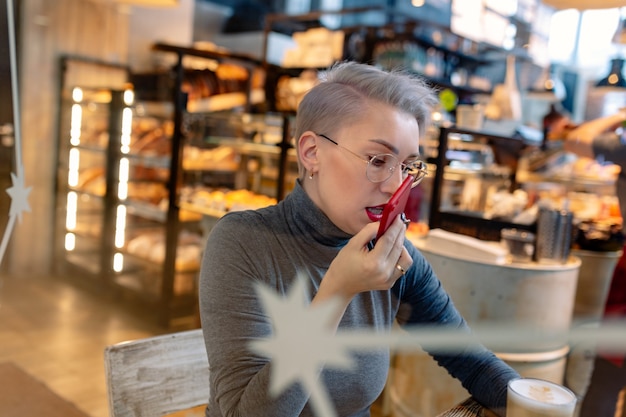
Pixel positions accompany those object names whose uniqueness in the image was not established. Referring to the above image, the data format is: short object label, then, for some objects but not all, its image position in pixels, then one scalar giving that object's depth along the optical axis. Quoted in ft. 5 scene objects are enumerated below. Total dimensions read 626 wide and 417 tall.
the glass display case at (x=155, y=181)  6.95
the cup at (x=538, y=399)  3.08
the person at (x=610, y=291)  4.22
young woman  2.76
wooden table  3.70
